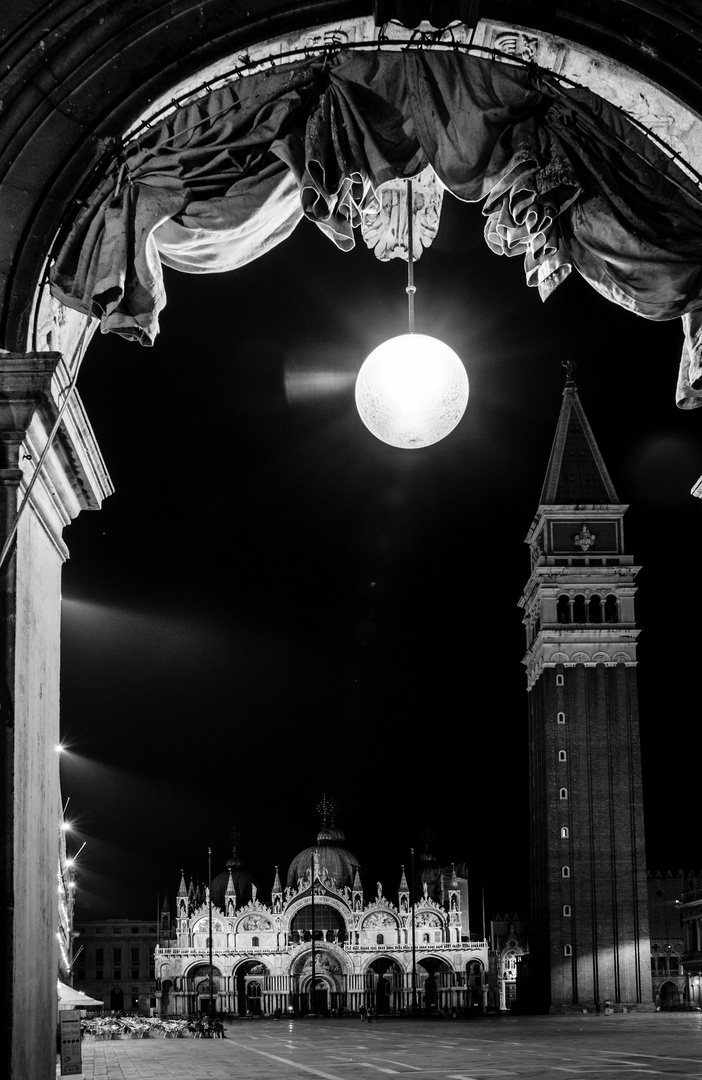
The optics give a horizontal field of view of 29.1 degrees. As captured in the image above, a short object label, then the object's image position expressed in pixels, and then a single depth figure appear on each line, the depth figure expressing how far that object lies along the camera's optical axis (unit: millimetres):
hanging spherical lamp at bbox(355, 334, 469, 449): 5914
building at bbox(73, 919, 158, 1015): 109500
